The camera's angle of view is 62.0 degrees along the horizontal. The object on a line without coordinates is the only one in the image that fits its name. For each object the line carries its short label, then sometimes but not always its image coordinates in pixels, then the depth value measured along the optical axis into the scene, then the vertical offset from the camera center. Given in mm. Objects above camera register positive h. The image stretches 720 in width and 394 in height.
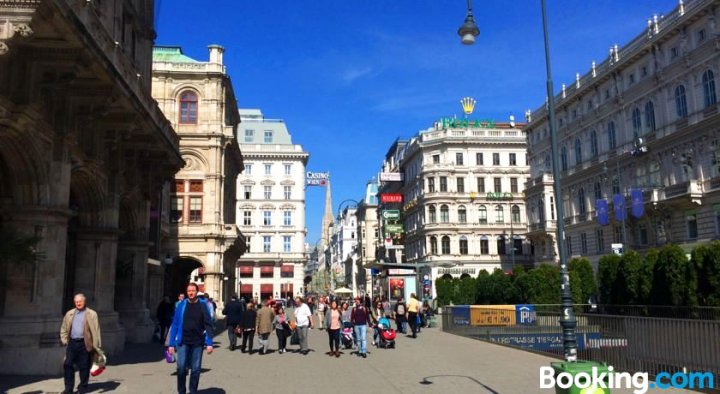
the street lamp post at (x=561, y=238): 10102 +728
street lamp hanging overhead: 13617 +5575
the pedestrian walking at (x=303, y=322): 18828 -1296
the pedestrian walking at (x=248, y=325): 19500 -1409
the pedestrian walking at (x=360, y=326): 18125 -1407
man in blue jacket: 9289 -808
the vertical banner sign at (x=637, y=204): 40906 +4865
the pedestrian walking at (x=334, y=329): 18156 -1471
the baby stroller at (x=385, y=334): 20422 -1858
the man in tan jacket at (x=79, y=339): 9961 -903
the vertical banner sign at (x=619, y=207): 43375 +4883
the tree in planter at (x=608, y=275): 26266 +17
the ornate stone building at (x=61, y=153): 11688 +3153
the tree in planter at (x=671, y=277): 21625 -101
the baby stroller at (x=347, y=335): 20625 -1889
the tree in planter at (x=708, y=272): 19828 +51
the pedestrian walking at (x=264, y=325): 18797 -1379
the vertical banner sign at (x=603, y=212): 45719 +4819
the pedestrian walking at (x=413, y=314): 24436 -1428
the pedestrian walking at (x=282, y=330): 19234 -1568
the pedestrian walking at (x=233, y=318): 19969 -1199
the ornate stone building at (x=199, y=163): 39969 +8049
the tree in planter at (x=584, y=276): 31934 -20
